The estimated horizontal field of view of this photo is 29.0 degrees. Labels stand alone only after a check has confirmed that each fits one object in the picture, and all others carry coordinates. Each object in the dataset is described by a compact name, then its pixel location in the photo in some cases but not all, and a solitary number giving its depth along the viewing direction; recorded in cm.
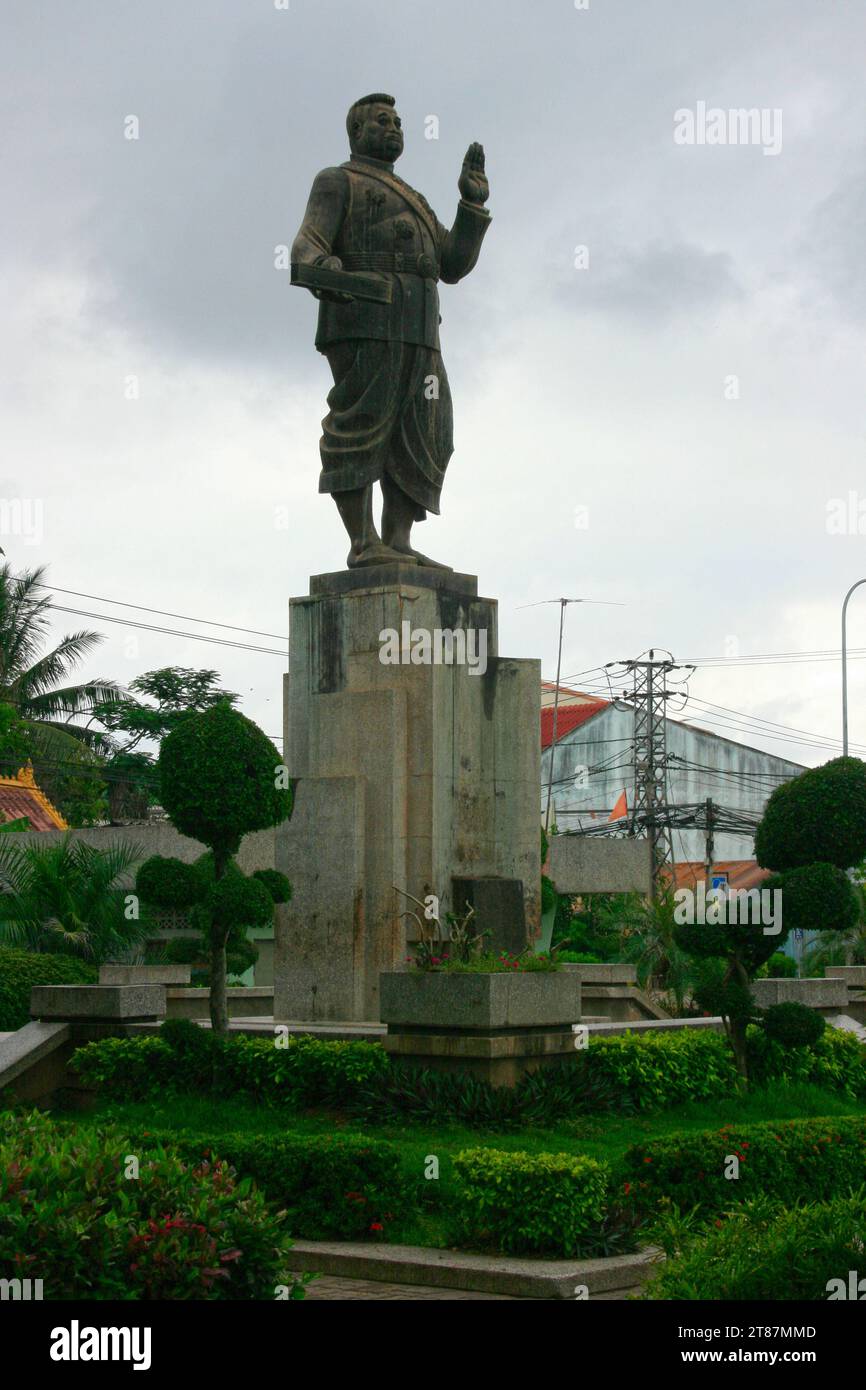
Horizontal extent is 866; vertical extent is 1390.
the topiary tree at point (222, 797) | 1235
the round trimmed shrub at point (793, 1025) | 1307
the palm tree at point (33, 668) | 3772
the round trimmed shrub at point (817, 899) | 1274
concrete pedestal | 1401
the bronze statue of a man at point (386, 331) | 1480
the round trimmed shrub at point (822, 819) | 1295
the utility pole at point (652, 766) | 4116
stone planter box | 1159
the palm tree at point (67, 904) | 2189
